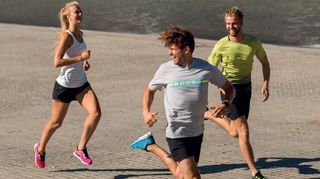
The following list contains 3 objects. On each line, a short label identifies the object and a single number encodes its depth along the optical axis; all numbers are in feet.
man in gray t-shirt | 44.50
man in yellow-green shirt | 56.08
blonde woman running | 57.00
